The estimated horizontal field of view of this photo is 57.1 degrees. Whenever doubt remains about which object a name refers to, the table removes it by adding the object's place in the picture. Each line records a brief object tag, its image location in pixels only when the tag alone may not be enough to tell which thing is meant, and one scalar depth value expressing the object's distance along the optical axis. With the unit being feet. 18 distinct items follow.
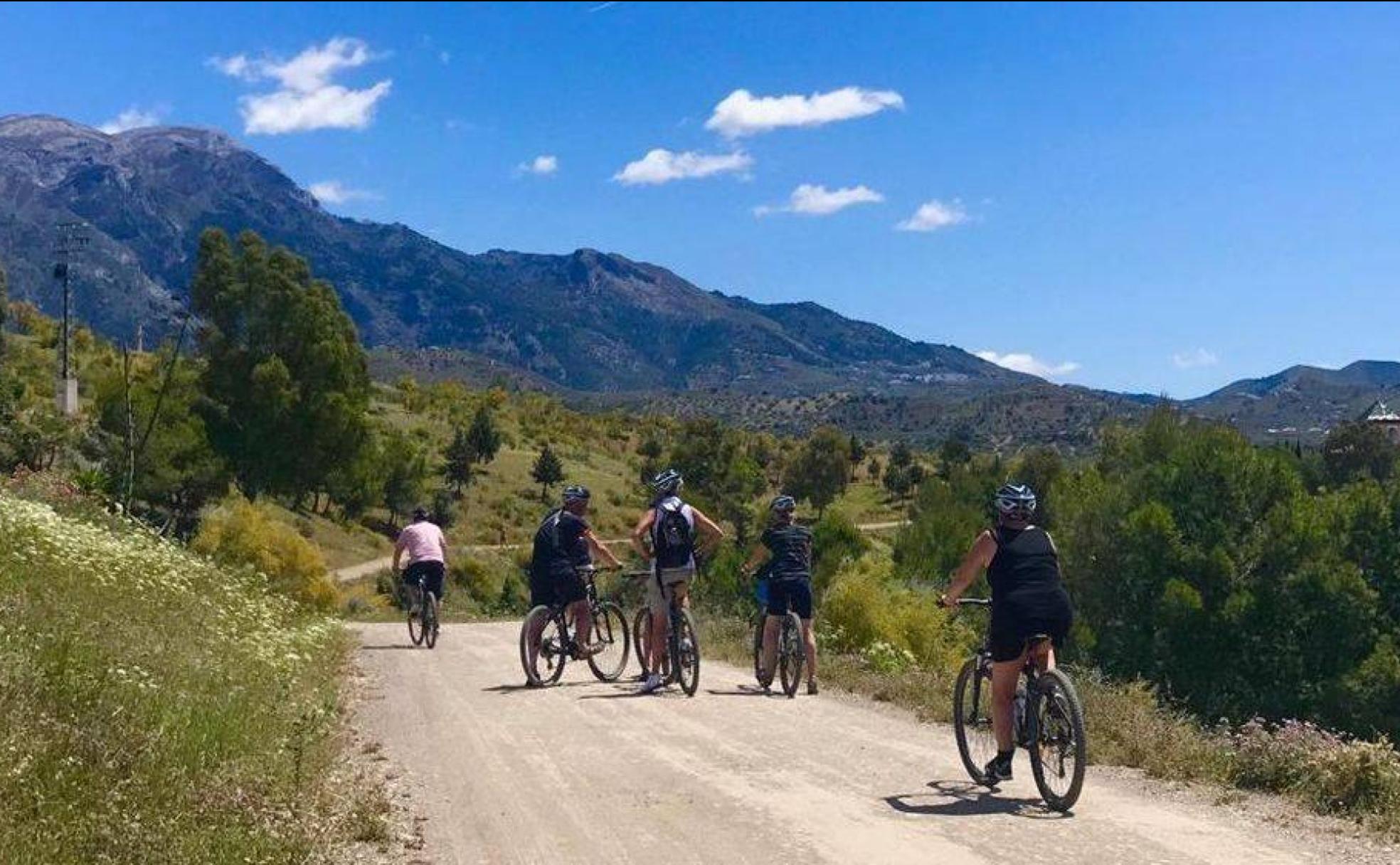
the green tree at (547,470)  241.55
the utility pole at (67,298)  173.99
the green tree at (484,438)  242.99
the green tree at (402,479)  197.98
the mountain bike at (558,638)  43.01
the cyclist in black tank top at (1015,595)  25.64
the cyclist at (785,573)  42.14
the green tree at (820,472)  273.75
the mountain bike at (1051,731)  24.49
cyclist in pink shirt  60.64
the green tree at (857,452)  311.88
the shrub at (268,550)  97.14
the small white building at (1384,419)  288.71
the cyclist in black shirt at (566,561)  42.73
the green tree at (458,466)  226.58
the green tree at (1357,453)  256.32
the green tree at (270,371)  153.58
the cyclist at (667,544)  41.06
